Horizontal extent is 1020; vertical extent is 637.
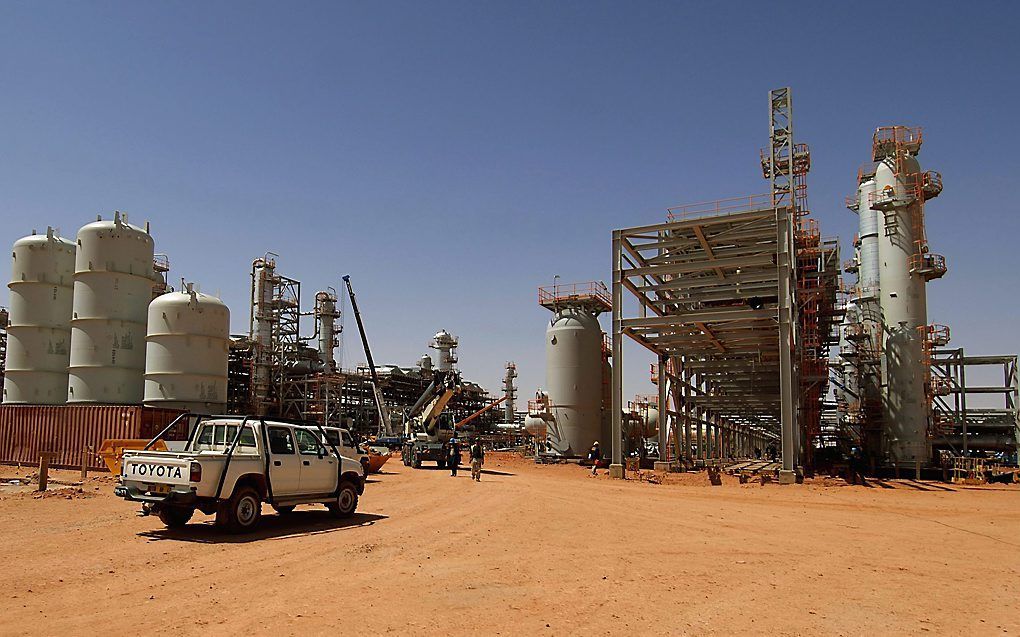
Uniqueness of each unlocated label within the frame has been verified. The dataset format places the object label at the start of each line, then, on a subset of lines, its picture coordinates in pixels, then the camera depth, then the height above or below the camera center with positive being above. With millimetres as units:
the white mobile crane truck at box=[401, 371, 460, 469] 39094 -1637
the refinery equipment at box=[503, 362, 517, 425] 72625 +2061
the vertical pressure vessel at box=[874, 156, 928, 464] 34375 +4142
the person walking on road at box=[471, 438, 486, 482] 29188 -2420
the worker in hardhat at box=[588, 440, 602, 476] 37844 -2655
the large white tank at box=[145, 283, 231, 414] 37250 +2285
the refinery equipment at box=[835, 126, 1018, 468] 34344 +3198
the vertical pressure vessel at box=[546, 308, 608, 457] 45375 +1289
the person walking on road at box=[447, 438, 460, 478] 32375 -2570
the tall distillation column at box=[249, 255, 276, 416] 55156 +5384
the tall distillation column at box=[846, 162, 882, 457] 40219 +4571
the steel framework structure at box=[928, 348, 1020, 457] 36688 -479
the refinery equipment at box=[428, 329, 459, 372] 70744 +5058
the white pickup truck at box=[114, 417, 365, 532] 12398 -1372
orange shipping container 30406 -1369
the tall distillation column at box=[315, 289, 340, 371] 60031 +6245
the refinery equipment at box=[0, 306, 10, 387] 56688 +5009
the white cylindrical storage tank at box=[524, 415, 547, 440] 46312 -1610
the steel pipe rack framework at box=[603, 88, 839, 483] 29984 +4686
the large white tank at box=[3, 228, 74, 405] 40531 +3904
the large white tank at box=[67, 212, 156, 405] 37781 +4346
